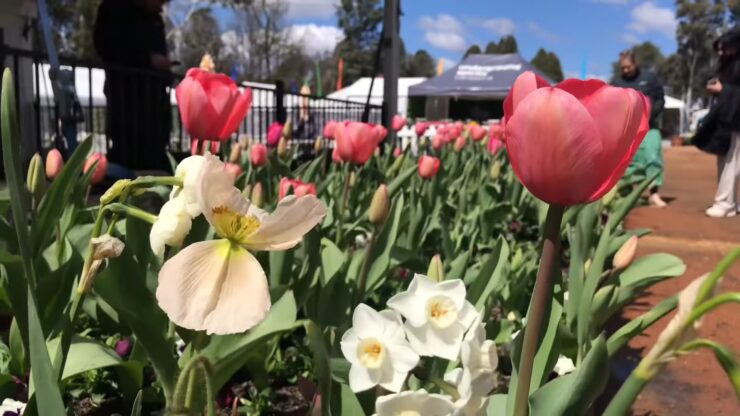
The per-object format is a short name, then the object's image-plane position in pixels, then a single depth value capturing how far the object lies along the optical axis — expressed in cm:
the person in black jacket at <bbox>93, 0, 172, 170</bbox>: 399
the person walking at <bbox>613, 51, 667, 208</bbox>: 683
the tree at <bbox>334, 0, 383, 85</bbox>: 5971
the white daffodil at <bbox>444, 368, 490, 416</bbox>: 71
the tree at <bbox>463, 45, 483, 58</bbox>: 7789
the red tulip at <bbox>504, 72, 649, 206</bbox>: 62
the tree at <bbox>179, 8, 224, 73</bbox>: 4241
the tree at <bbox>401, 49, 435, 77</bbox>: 7269
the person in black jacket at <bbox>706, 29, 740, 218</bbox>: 583
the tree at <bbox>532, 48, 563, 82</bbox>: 6931
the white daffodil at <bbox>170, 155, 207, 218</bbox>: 69
